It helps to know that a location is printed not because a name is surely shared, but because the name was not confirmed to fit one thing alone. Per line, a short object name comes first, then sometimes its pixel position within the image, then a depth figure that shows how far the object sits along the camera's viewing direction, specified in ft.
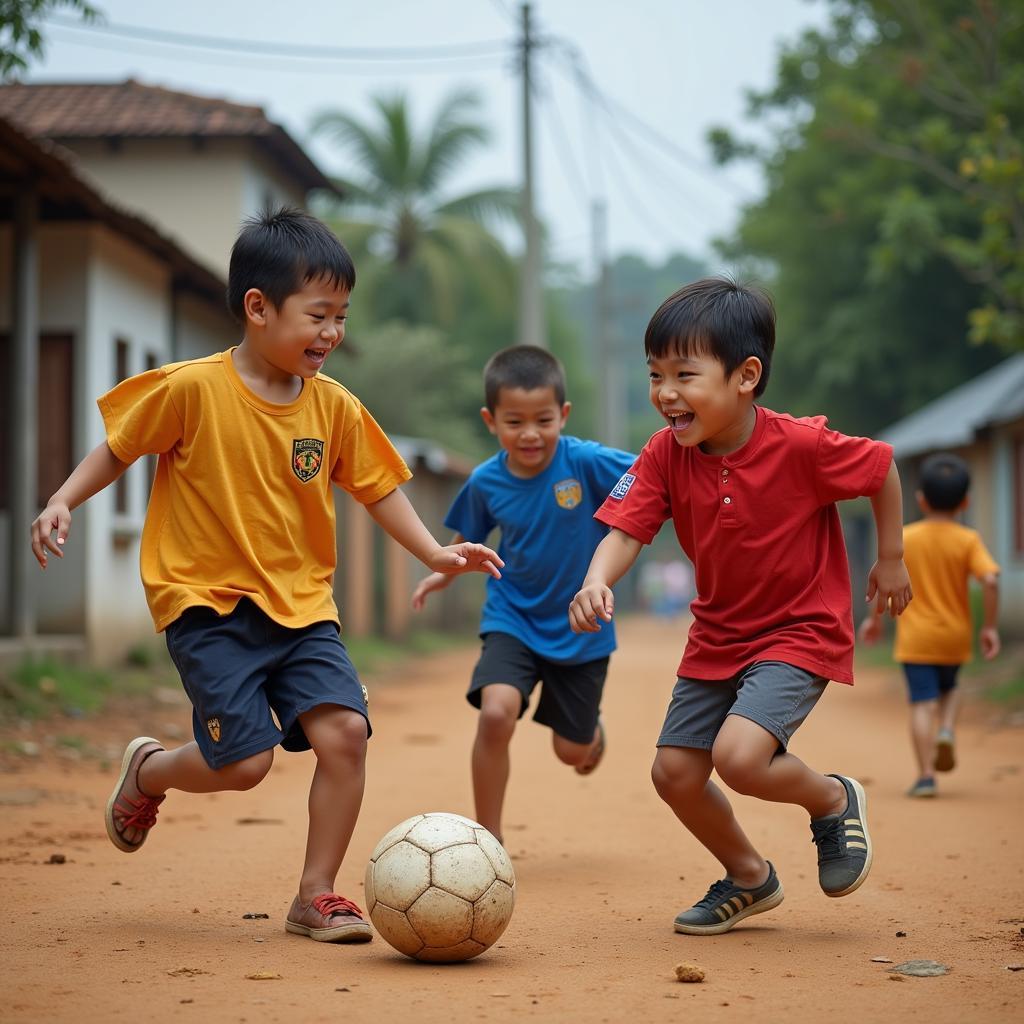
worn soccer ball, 13.51
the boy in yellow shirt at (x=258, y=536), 14.66
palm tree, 118.83
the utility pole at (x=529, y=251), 74.69
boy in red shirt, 14.80
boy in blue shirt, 19.67
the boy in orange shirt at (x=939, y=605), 27.30
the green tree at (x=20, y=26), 31.30
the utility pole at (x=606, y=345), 133.28
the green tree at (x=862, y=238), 75.31
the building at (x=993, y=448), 67.82
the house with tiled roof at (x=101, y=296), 41.37
